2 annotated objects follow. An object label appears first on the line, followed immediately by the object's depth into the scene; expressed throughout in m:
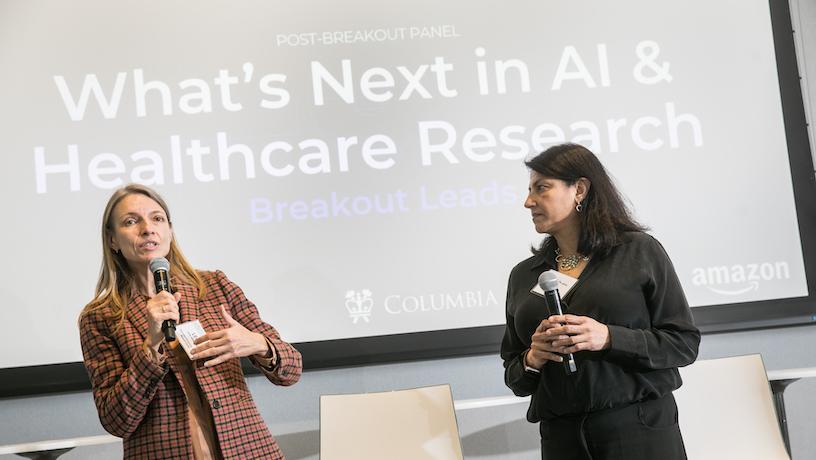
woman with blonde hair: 1.96
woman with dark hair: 2.04
